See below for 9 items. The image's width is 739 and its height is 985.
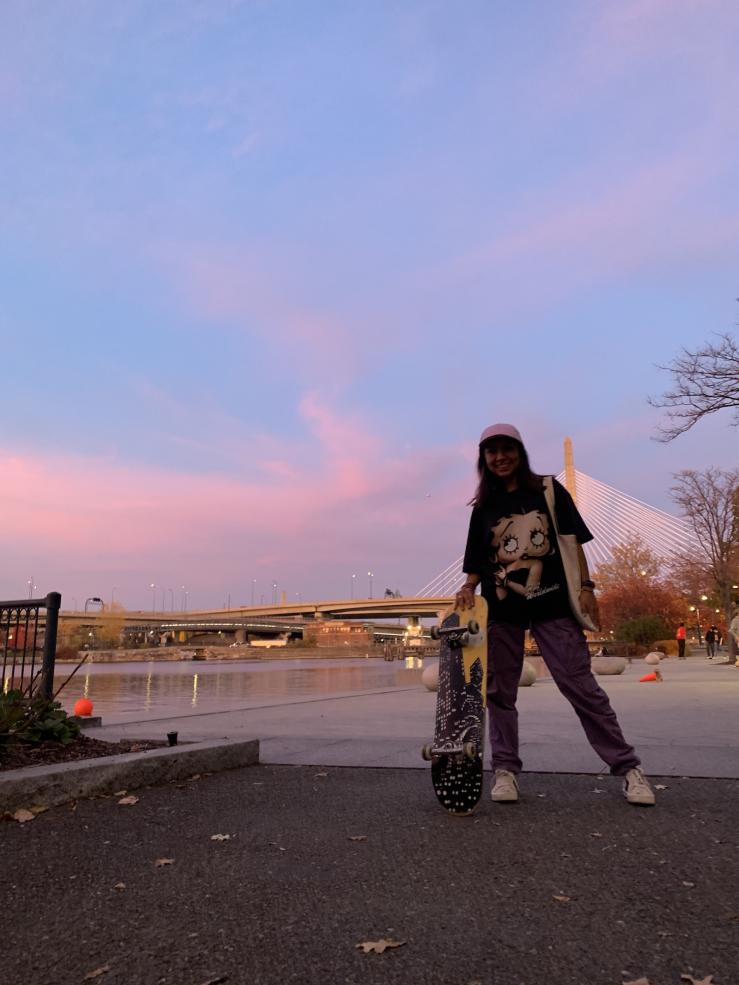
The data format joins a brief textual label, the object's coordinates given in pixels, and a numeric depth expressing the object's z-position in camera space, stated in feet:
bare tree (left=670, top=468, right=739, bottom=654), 111.75
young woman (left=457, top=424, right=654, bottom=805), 12.07
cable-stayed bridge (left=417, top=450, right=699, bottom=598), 183.32
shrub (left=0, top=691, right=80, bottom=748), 14.29
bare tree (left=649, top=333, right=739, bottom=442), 53.16
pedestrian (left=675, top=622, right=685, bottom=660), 105.29
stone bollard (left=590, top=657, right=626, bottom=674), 61.97
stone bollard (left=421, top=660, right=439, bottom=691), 39.65
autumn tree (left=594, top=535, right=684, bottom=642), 167.32
